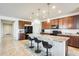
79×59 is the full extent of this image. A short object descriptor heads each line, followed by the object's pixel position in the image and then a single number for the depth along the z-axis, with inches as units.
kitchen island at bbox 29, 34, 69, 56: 62.2
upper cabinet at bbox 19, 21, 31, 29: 92.1
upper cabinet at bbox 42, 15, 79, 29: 105.2
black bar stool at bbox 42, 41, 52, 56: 64.8
